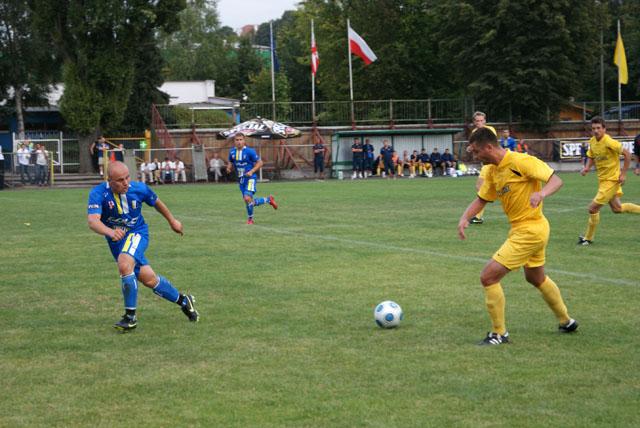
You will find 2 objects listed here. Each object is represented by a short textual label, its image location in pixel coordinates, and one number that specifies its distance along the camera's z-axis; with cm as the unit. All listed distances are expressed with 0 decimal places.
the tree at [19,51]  5434
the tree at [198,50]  9225
